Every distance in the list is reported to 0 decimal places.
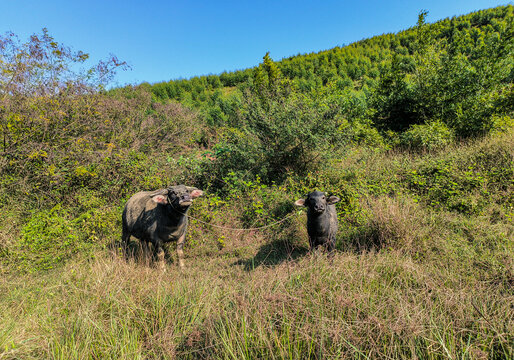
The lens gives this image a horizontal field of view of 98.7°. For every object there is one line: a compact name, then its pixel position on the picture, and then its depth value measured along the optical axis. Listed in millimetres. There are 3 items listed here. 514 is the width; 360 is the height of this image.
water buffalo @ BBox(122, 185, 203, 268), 3791
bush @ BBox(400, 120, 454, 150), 7964
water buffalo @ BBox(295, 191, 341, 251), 3645
